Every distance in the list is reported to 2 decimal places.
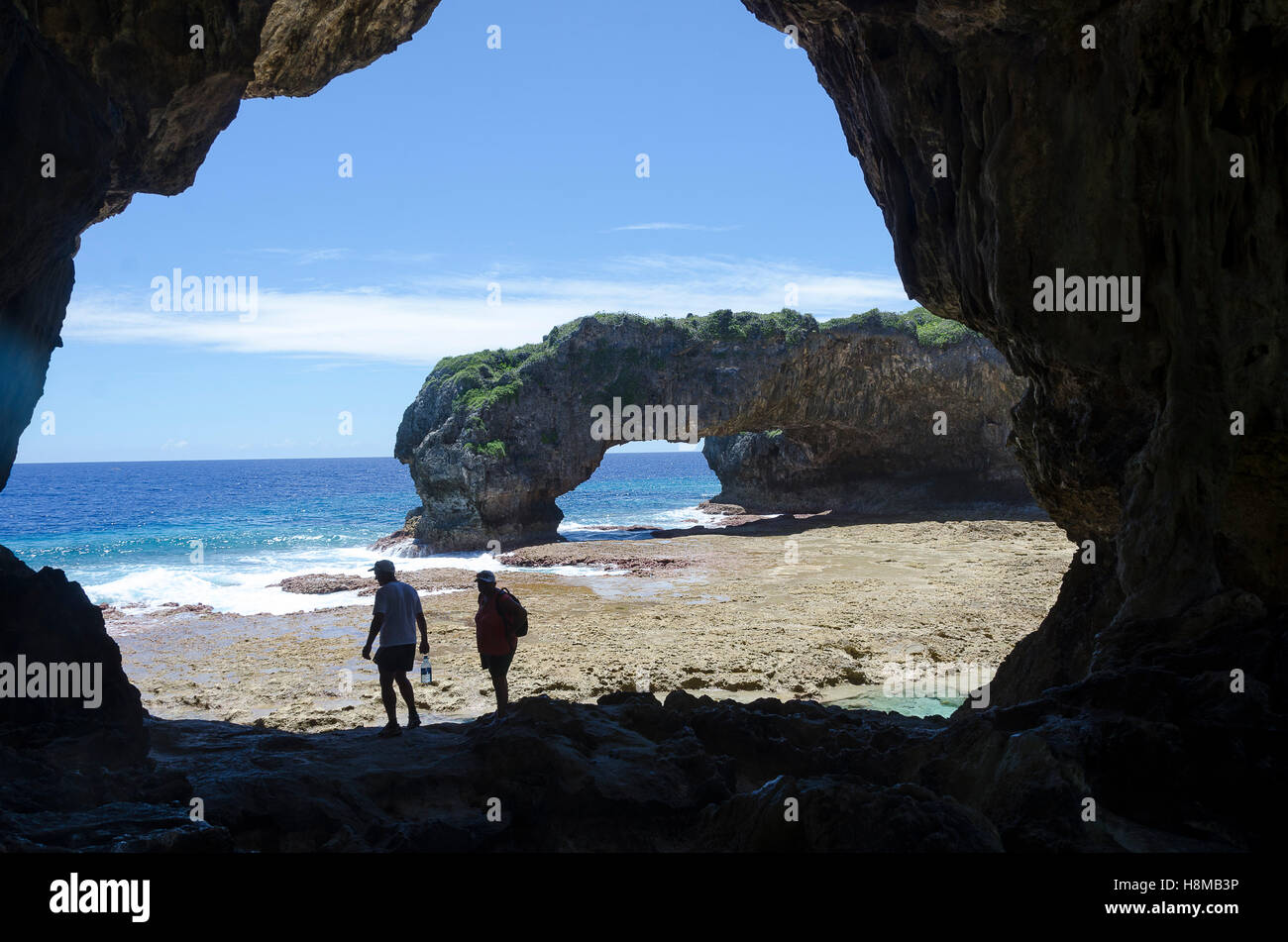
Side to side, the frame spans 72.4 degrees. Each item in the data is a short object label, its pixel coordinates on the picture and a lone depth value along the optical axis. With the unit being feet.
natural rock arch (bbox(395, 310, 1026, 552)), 113.80
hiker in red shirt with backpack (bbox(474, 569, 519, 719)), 30.76
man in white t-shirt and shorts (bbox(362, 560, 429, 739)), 29.96
